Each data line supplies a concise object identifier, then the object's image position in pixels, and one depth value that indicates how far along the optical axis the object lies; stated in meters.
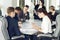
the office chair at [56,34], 2.11
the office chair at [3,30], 1.92
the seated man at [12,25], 2.21
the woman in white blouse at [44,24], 2.24
